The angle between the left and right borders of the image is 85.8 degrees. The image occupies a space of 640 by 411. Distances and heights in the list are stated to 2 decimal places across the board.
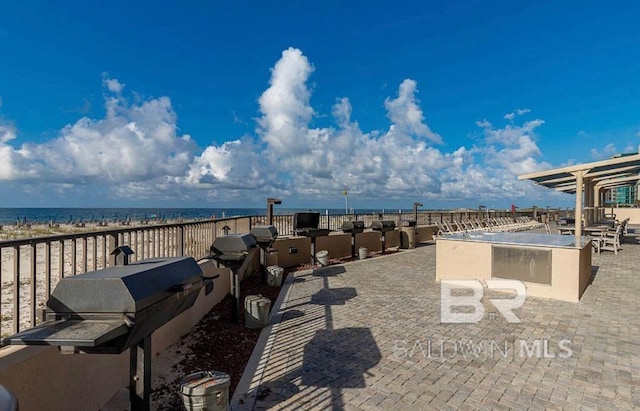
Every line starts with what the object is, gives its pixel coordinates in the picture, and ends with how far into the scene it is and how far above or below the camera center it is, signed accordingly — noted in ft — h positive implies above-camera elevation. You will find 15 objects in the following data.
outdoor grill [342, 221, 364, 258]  40.98 -2.68
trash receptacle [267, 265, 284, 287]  27.06 -5.60
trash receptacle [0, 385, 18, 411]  3.71 -2.17
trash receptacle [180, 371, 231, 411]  8.97 -4.94
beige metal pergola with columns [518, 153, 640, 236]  37.29 +4.01
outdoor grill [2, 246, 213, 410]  6.30 -2.22
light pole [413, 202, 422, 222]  51.59 -0.20
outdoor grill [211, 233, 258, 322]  16.87 -2.23
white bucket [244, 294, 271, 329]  17.70 -5.55
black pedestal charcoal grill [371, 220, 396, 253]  44.21 -2.53
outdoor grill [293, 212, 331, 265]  33.83 -2.08
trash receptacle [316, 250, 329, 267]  34.99 -5.27
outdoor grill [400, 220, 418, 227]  49.92 -2.39
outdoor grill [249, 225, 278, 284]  25.22 -2.15
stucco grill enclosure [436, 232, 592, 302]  21.79 -3.71
